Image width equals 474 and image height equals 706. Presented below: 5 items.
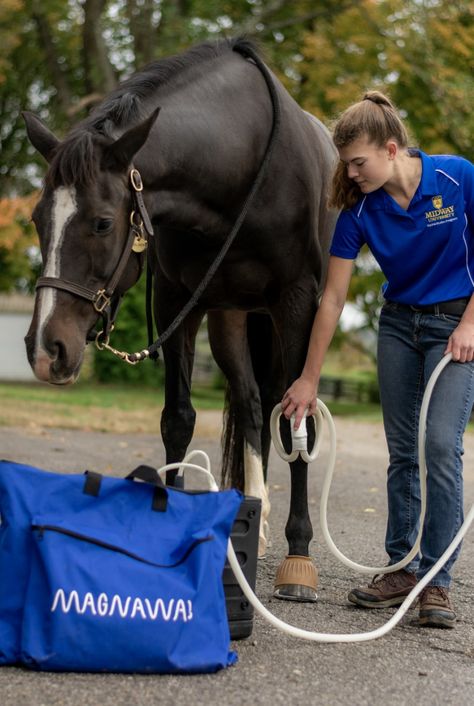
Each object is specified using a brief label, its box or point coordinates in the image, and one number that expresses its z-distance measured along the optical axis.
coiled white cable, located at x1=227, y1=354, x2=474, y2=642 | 6.43
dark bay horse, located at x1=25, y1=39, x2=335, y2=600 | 6.81
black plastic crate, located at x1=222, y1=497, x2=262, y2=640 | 6.60
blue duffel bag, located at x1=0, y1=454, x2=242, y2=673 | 5.62
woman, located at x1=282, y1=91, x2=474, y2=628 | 7.45
